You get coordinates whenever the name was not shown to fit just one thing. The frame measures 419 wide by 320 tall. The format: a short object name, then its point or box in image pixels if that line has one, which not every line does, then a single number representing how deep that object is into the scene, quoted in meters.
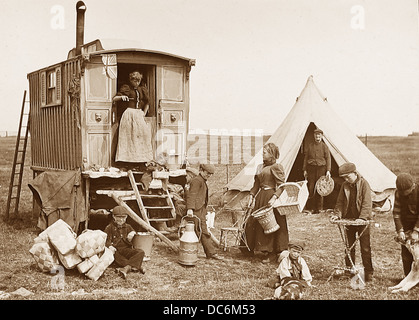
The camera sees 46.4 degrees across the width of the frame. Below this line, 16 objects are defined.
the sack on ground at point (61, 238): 6.95
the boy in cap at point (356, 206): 6.29
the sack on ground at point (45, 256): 7.08
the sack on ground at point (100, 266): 6.91
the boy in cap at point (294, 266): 6.12
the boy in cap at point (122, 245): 7.34
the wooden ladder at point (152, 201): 9.30
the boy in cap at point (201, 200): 7.93
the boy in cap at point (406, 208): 6.05
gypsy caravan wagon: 9.82
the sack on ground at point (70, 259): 7.00
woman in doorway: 9.94
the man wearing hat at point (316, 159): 12.09
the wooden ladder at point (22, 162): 12.45
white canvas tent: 12.15
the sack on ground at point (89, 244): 6.88
